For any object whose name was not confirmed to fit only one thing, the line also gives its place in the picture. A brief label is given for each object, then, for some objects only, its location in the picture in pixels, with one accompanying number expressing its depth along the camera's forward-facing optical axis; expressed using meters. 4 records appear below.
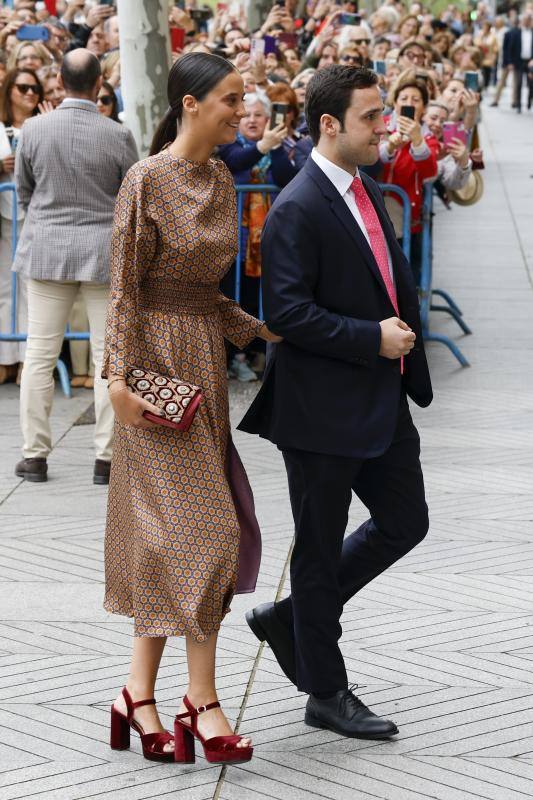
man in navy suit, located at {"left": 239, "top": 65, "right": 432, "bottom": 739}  7.11
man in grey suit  12.49
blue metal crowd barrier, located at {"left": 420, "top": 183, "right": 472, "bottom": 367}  17.75
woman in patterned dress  7.04
